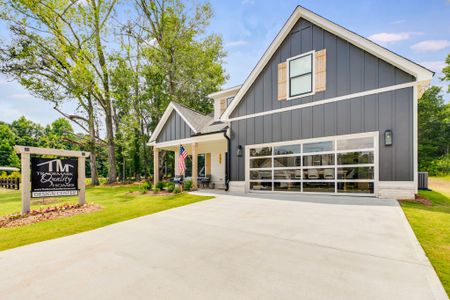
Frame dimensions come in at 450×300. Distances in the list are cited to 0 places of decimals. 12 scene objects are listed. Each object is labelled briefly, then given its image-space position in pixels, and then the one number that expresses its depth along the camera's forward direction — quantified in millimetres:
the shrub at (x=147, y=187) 12533
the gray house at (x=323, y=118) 7465
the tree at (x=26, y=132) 45594
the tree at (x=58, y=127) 46000
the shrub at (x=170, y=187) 11766
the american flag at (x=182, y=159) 11094
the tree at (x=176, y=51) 20969
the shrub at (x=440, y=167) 20922
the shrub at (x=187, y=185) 11761
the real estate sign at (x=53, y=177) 7281
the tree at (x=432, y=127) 27188
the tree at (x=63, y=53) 17484
